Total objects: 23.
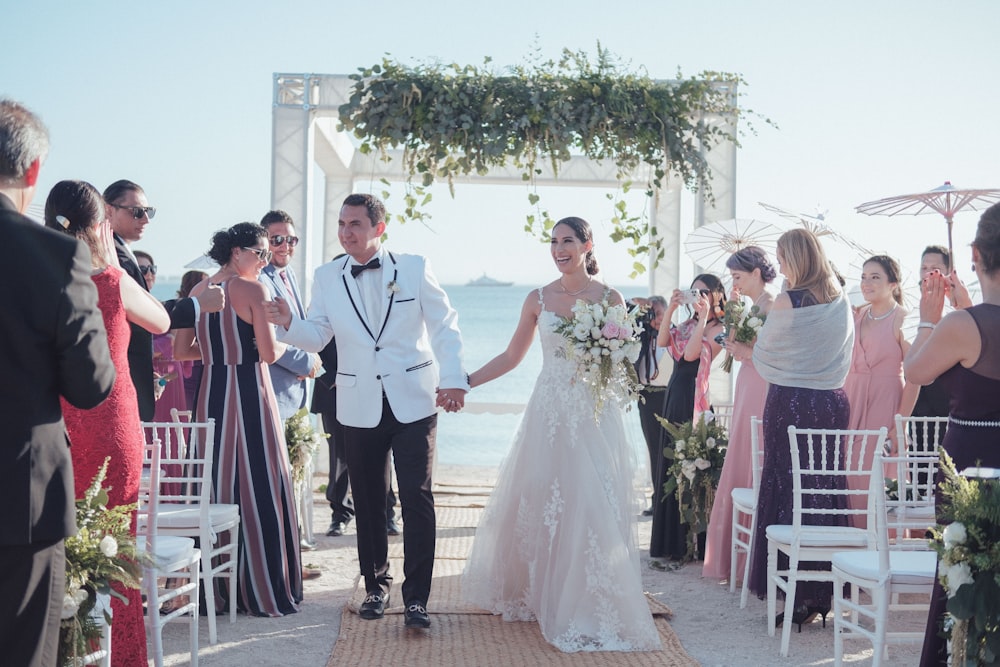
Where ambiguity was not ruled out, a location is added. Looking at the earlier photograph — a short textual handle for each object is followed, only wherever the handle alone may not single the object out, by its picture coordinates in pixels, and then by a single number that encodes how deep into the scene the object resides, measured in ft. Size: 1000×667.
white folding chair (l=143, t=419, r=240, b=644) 15.92
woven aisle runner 15.55
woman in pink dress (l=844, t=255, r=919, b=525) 22.57
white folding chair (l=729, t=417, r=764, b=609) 18.78
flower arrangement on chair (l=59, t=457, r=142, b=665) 9.29
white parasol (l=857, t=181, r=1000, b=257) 21.22
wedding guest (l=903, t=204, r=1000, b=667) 11.44
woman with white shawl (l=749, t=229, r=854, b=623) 18.03
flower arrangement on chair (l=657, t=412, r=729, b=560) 22.99
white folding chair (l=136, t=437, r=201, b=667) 13.37
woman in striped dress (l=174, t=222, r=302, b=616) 17.90
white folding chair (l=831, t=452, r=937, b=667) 13.14
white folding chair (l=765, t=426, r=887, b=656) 16.44
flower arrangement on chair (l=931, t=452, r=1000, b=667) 9.86
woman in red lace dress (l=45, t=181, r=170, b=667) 11.53
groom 16.94
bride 16.29
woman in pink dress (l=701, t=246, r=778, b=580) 21.40
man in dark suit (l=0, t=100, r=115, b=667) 7.77
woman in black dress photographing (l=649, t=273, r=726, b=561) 23.93
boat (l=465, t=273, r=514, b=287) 263.49
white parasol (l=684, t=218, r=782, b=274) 26.00
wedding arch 24.14
